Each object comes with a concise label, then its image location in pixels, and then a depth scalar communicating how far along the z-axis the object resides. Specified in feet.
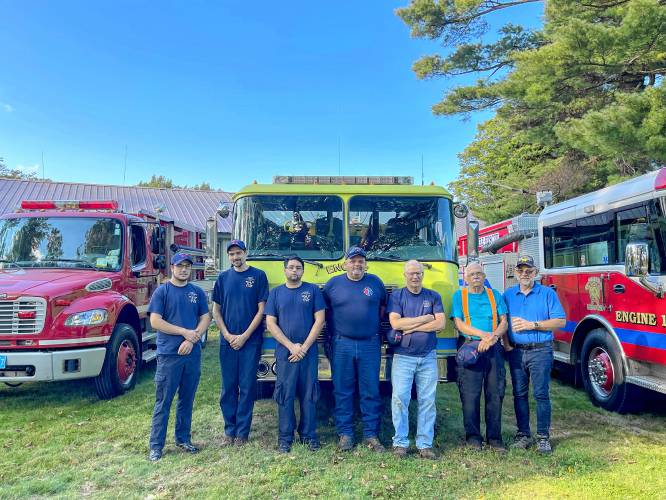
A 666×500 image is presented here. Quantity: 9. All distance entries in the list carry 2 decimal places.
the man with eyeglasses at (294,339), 15.35
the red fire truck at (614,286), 17.54
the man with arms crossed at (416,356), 15.11
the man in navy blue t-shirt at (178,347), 15.14
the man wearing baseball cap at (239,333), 15.75
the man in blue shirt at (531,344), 15.74
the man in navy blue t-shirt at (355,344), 15.34
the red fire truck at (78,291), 19.52
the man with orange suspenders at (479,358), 15.51
